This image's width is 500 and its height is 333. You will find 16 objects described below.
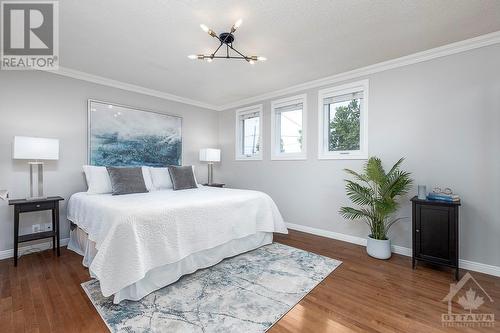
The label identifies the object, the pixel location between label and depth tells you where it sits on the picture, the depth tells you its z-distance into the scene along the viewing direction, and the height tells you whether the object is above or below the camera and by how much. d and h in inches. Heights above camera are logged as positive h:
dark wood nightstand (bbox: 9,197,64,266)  102.4 -22.5
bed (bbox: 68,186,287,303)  72.8 -27.4
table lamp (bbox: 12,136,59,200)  103.4 +5.3
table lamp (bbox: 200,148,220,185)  185.0 +7.4
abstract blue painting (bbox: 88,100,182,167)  140.9 +18.5
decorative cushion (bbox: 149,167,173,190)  147.2 -9.9
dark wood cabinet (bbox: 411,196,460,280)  91.7 -27.8
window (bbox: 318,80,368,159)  130.8 +26.7
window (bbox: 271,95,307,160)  156.4 +26.7
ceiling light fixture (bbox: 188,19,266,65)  91.4 +51.4
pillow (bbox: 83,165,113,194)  123.3 -8.8
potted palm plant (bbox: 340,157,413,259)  107.4 -16.8
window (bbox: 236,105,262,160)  183.0 +26.4
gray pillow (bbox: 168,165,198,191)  148.9 -8.8
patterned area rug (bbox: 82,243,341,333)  65.0 -45.5
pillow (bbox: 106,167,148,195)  123.0 -9.5
